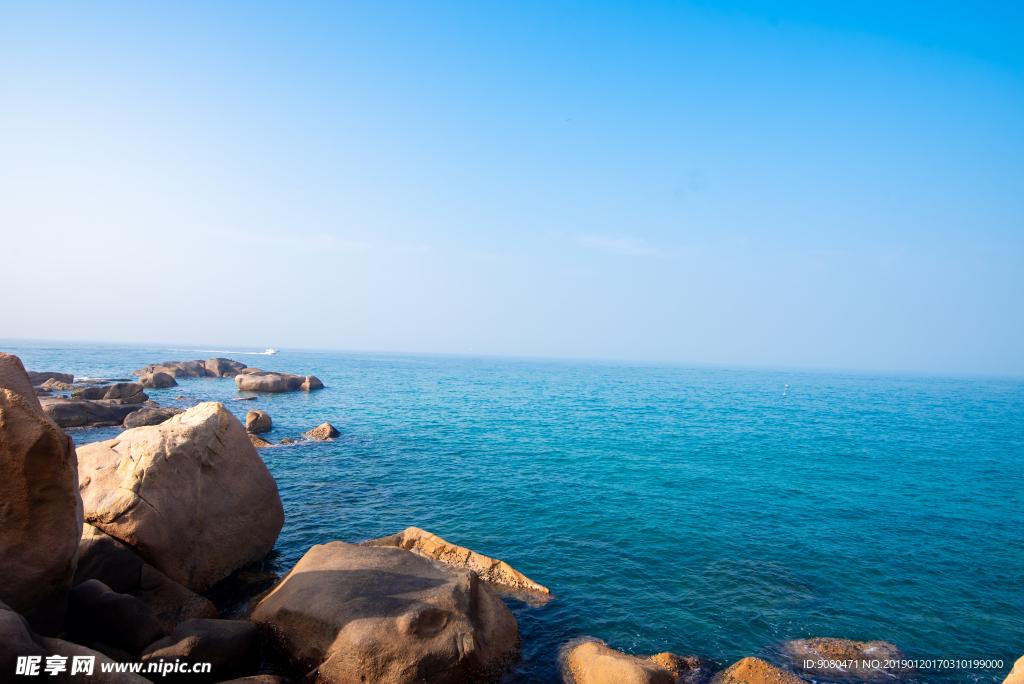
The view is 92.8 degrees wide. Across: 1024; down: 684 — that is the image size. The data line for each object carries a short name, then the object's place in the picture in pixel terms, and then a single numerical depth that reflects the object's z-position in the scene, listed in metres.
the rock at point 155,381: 55.44
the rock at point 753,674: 9.46
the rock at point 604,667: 8.79
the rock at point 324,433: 30.94
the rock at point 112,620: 8.02
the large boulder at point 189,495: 10.62
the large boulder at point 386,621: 8.25
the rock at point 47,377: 49.34
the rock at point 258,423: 31.50
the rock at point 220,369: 73.31
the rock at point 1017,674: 6.71
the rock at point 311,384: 60.19
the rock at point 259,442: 27.34
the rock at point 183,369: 68.56
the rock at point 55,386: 46.03
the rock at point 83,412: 31.28
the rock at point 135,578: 9.66
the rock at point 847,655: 10.17
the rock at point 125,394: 38.41
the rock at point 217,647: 7.71
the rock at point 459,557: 12.77
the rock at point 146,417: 30.73
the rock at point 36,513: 6.73
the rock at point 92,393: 39.11
